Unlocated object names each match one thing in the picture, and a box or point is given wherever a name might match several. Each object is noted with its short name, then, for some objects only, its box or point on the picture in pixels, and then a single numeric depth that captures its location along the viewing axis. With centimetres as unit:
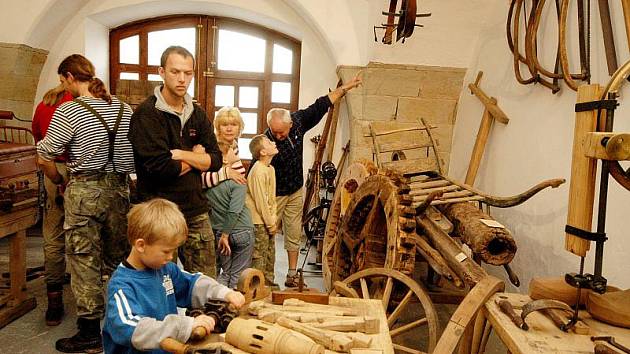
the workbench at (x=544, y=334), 174
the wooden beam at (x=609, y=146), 175
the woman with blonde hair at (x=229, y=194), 375
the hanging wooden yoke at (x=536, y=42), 343
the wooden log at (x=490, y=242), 294
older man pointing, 467
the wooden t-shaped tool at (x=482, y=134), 492
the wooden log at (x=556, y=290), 203
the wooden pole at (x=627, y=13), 289
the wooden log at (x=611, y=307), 189
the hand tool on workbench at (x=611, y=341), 165
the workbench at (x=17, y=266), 383
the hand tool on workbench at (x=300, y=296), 207
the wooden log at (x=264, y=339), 161
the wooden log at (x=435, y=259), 297
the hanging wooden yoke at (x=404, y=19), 409
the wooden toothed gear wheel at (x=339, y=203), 421
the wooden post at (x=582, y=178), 191
